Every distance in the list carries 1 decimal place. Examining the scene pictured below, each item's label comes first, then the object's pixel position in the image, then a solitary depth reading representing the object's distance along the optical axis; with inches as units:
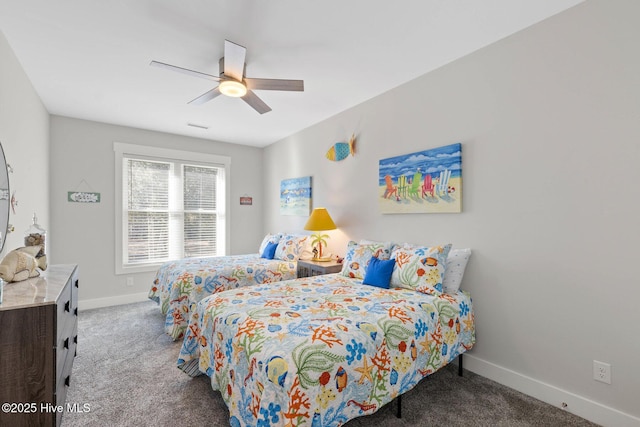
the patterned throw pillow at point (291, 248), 154.2
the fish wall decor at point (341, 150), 140.0
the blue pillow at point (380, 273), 96.1
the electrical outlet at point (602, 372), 70.1
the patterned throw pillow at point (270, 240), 171.0
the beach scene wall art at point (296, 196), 170.7
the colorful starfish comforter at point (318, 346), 52.0
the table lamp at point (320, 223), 143.9
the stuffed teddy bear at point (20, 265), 69.9
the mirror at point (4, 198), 80.5
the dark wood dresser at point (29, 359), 54.1
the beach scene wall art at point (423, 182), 99.0
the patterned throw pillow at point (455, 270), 92.7
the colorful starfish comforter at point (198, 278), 118.3
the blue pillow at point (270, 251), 163.6
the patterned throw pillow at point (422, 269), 88.7
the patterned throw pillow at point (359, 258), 108.7
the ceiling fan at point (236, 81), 81.9
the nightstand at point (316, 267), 131.6
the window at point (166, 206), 170.2
